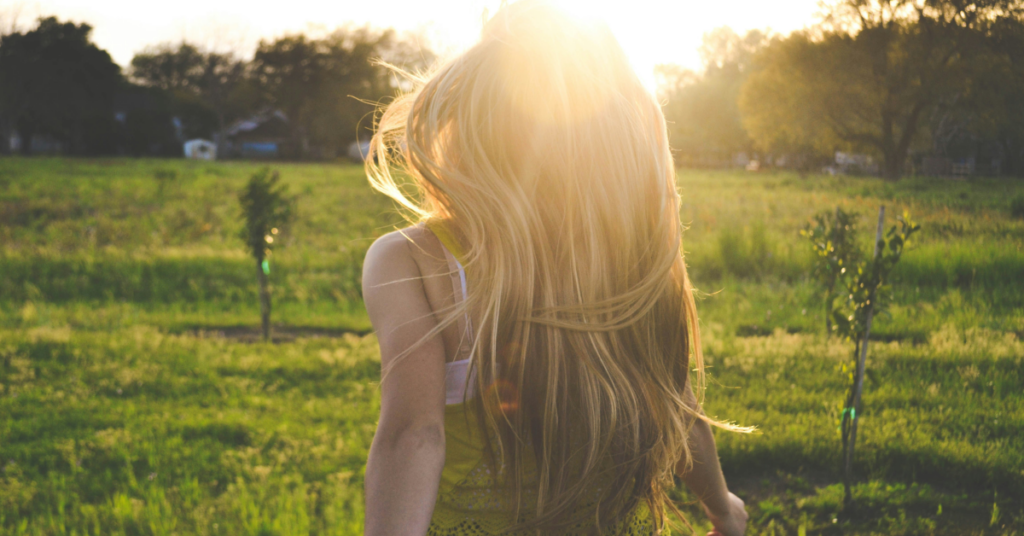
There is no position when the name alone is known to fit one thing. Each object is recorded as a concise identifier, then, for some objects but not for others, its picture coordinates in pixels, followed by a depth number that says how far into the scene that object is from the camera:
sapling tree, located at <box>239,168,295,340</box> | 8.69
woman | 1.22
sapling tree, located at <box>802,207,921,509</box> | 3.14
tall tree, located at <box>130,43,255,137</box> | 56.28
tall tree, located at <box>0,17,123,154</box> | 34.91
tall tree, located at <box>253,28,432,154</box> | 59.34
